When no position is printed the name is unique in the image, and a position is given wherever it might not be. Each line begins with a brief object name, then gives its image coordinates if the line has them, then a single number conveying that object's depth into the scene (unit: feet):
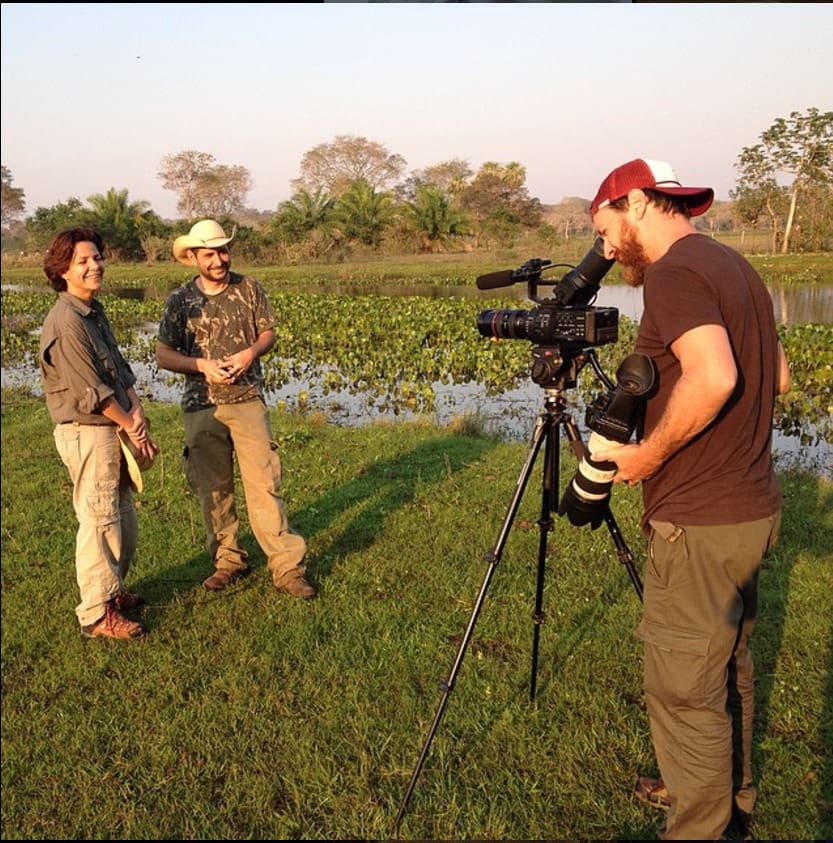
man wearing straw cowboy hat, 13.24
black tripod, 8.03
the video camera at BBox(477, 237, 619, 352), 7.72
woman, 11.25
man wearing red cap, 6.35
